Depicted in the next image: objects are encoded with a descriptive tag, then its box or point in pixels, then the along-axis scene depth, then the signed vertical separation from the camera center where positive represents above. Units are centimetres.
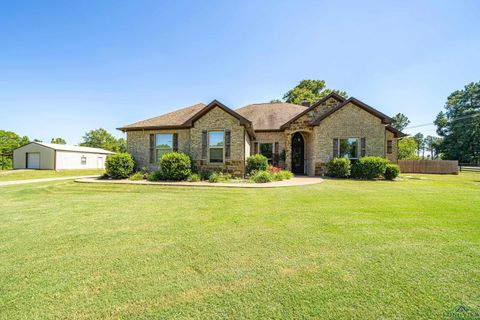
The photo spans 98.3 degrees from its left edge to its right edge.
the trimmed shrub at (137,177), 1310 -103
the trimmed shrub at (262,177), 1162 -94
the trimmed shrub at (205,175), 1282 -89
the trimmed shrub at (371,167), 1311 -43
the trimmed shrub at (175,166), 1238 -32
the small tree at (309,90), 3206 +1117
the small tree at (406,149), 3136 +168
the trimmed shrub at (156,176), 1258 -94
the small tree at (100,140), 5459 +557
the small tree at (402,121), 6425 +1232
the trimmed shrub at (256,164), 1322 -23
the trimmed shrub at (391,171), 1308 -69
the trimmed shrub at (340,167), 1363 -45
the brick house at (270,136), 1325 +173
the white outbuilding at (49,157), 2578 +54
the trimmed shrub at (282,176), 1235 -93
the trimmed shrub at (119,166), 1339 -34
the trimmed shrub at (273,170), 1338 -62
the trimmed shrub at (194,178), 1226 -103
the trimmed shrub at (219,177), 1204 -98
